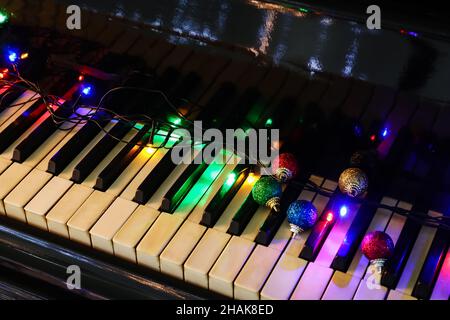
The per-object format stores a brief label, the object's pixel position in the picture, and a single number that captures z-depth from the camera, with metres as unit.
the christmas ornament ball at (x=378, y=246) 0.83
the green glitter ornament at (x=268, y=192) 0.88
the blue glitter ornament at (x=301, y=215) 0.86
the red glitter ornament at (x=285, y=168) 0.89
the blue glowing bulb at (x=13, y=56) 1.03
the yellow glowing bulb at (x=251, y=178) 0.93
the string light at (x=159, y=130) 0.87
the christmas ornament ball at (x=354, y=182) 0.87
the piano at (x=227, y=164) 0.83
